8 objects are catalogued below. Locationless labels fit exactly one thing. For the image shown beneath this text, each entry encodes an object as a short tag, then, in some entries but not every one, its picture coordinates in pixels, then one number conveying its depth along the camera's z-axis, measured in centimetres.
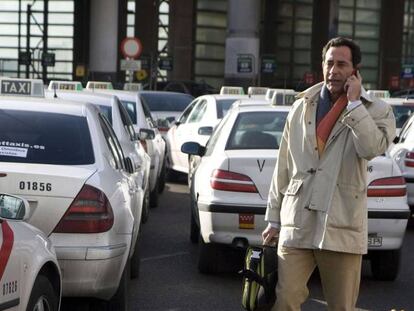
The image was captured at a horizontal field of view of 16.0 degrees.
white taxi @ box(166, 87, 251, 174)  2364
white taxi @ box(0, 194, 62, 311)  651
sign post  3694
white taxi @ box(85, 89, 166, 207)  2014
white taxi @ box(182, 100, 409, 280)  1198
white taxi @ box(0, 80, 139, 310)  861
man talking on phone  717
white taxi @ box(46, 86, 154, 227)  1532
